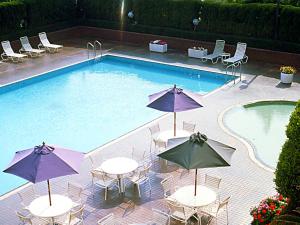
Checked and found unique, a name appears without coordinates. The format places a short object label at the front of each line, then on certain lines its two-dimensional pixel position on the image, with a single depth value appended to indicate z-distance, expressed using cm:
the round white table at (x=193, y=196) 1074
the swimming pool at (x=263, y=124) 1512
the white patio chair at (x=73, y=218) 1048
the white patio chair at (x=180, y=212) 1064
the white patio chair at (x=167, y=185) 1146
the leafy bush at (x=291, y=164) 785
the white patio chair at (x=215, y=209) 1053
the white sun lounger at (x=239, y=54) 2294
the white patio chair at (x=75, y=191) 1123
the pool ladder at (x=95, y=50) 2650
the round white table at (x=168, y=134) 1430
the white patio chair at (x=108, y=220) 996
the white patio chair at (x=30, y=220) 1041
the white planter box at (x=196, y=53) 2528
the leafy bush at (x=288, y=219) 806
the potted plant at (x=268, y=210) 966
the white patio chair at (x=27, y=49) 2612
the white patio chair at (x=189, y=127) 1485
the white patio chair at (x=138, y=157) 1405
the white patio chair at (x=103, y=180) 1218
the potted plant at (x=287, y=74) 2072
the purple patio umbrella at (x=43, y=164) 1002
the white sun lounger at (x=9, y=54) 2492
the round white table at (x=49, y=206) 1045
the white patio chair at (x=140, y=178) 1232
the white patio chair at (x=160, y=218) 1043
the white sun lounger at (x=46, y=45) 2706
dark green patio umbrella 1045
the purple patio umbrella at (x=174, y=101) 1359
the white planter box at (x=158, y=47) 2691
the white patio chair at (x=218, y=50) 2462
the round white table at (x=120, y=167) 1214
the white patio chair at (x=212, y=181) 1150
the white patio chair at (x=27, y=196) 1132
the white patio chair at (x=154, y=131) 1468
